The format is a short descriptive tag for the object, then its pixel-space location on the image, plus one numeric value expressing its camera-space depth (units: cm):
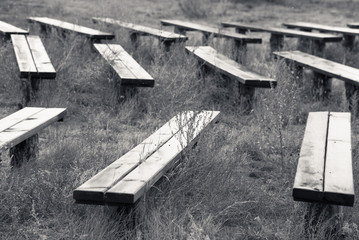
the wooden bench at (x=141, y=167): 428
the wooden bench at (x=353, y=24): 1584
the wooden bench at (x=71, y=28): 1170
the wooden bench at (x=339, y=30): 1391
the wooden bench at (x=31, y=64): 793
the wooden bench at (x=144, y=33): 1185
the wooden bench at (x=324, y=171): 432
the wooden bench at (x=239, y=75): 828
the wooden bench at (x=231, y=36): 1240
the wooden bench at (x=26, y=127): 567
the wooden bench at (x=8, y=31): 1101
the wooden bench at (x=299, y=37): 1277
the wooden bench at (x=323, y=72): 907
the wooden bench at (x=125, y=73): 822
